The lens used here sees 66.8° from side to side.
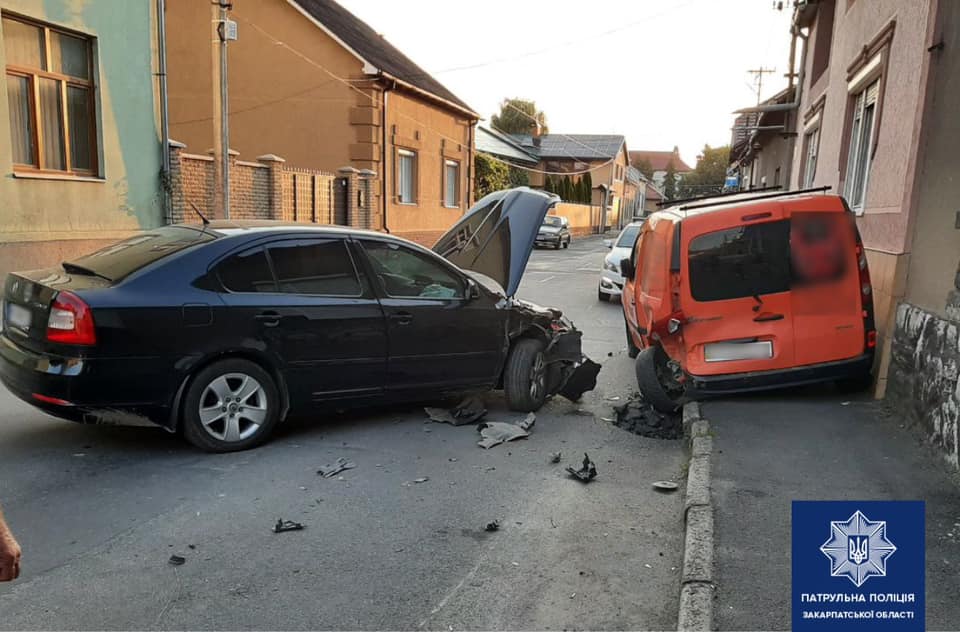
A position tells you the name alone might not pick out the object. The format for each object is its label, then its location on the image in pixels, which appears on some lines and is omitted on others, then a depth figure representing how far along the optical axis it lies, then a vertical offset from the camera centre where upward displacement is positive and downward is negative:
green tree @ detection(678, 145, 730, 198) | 81.81 +5.01
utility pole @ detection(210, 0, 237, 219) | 13.56 +1.95
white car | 14.23 -1.05
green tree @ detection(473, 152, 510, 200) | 33.34 +1.54
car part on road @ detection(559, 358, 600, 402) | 6.84 -1.58
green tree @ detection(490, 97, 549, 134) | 70.81 +8.98
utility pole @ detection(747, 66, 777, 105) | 41.57 +8.37
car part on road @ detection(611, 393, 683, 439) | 6.13 -1.79
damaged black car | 4.60 -0.90
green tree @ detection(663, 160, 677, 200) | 101.56 +4.54
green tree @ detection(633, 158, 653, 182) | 114.11 +7.21
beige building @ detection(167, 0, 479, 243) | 19.70 +3.02
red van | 6.08 -0.64
